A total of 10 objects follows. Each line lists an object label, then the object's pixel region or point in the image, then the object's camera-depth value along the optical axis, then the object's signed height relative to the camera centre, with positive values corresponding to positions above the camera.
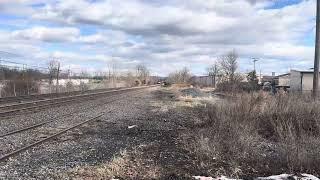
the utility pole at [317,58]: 14.09 +0.91
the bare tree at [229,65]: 51.98 +2.45
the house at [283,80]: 55.95 -0.70
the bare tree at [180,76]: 88.56 +0.83
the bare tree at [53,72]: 32.37 +1.07
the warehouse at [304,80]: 40.69 -0.57
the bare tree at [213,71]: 75.49 +1.91
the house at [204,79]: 91.30 -0.30
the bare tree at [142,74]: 91.56 +1.93
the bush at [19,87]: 24.70 -0.57
